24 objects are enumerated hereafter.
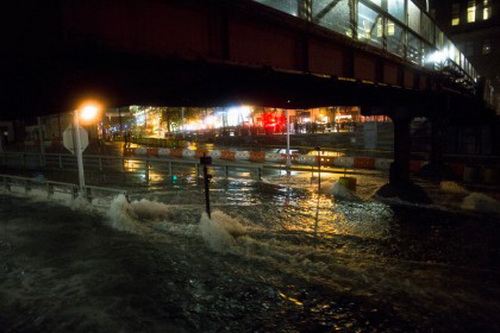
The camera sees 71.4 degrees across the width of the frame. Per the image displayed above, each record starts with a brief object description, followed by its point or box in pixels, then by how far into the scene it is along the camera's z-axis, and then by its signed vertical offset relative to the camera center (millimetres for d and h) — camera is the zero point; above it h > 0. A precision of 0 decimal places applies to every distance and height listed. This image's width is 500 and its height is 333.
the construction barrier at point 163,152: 29188 -954
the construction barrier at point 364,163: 20422 -1763
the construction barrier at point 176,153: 28125 -1033
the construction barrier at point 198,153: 26584 -1043
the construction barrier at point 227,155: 25297 -1263
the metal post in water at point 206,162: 8211 -552
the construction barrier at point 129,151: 31359 -830
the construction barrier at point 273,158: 24044 -1470
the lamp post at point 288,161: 20688 -1486
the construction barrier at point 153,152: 30172 -944
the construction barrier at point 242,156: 24858 -1318
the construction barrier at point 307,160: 21542 -1530
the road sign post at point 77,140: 12492 +141
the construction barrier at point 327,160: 21297 -1601
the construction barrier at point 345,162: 20781 -1678
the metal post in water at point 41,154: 24922 -610
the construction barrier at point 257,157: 23969 -1371
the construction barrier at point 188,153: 27180 -1042
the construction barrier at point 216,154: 26353 -1203
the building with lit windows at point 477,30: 51281 +15031
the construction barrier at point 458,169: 17438 -1990
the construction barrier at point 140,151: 31088 -853
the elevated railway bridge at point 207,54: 4445 +1471
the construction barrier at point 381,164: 20297 -1857
